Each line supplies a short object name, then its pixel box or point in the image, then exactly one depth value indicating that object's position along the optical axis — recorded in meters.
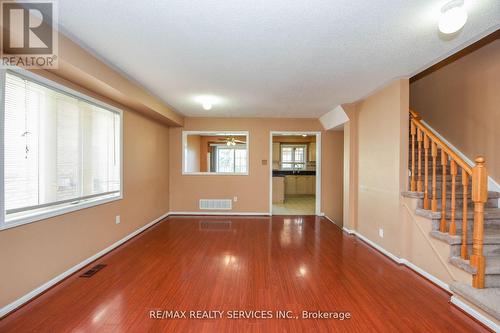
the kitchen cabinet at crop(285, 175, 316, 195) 9.09
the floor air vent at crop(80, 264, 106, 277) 2.63
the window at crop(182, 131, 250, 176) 8.76
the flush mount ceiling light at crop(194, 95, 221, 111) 3.99
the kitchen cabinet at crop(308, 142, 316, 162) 9.23
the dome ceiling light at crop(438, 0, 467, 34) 1.60
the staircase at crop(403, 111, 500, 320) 2.01
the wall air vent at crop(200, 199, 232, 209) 5.77
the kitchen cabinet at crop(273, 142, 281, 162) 9.50
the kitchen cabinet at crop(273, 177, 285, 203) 7.72
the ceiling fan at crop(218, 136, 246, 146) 8.57
